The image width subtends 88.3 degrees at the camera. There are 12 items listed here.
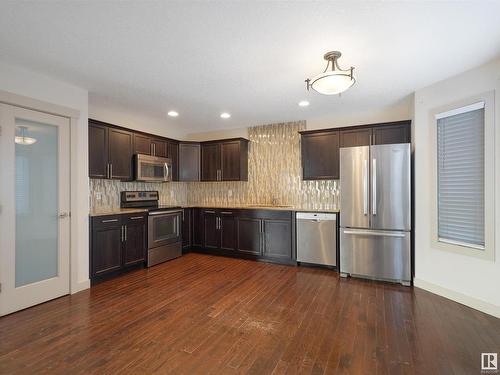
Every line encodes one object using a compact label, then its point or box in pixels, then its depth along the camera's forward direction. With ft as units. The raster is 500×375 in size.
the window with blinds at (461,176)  9.26
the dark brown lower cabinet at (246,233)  14.56
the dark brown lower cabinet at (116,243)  11.46
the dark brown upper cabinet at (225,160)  17.03
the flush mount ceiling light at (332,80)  7.59
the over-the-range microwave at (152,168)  14.46
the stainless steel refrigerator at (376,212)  11.39
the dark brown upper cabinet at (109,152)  12.25
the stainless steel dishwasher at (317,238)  13.30
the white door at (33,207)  8.79
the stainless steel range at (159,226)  14.16
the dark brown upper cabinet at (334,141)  13.12
